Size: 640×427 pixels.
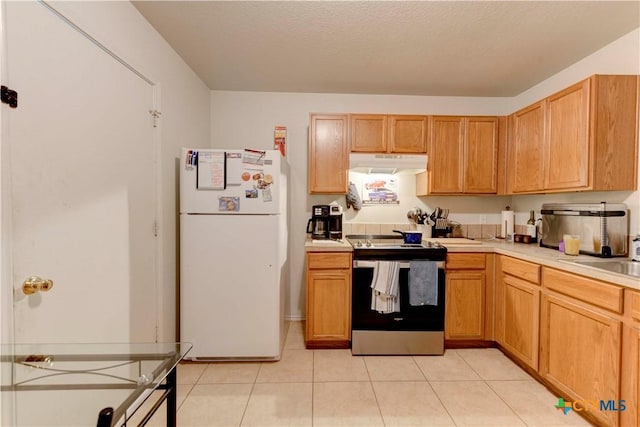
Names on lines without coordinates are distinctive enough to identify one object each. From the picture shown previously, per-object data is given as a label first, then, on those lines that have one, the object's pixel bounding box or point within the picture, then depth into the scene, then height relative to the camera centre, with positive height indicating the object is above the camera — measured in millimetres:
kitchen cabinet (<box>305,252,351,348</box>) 2570 -757
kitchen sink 1864 -350
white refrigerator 2271 -351
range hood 2826 +453
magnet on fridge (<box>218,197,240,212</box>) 2285 +36
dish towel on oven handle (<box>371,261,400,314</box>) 2463 -650
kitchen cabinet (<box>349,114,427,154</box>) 2895 +738
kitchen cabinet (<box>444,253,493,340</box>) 2590 -746
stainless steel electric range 2516 -917
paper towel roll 3049 -159
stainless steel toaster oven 2039 -114
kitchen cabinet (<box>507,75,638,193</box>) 1973 +523
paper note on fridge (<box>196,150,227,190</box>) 2254 +286
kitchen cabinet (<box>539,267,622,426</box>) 1565 -762
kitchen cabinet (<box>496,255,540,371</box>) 2115 -760
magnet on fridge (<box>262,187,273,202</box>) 2306 +108
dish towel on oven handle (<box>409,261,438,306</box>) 2484 -626
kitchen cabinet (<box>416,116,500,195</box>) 2922 +536
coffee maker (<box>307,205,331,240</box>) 2941 -140
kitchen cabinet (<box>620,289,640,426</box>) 1459 -759
